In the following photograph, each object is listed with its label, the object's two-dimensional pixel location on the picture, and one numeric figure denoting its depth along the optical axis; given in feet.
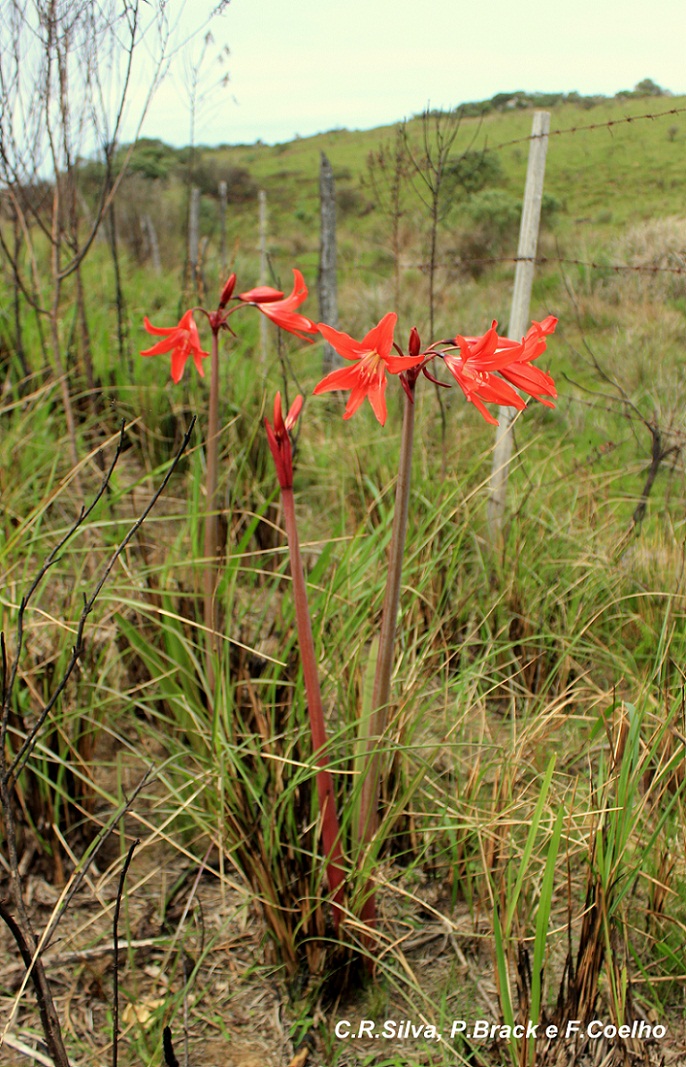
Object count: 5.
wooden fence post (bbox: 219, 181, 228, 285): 28.58
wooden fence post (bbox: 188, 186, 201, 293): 30.91
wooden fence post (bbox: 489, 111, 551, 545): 11.18
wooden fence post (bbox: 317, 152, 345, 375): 22.48
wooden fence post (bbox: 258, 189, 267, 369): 21.62
